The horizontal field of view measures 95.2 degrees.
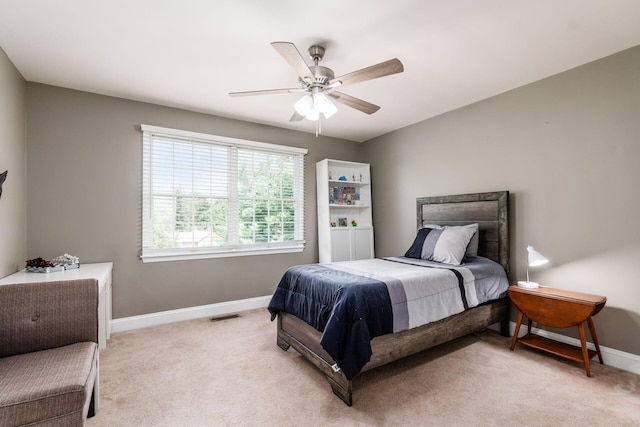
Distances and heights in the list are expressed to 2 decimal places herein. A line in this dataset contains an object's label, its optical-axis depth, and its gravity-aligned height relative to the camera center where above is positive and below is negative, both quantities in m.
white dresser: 2.20 -0.47
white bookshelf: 4.45 +0.07
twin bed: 1.95 -0.69
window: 3.46 +0.26
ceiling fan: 1.91 +0.98
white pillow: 3.17 -0.33
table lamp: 2.66 -0.44
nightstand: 2.27 -0.83
